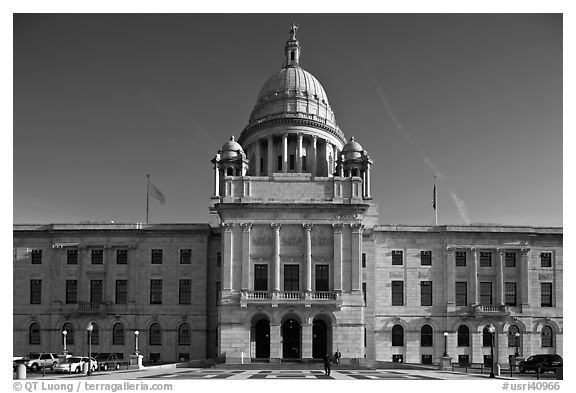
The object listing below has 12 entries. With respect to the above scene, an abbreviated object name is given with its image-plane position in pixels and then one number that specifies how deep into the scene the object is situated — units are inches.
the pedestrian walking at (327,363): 1706.4
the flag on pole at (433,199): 2714.3
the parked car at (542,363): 1863.9
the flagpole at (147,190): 2619.1
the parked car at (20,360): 1984.4
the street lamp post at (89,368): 1705.2
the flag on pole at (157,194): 2673.7
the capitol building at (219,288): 2581.2
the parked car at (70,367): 1884.8
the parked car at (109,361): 2058.3
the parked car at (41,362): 1995.6
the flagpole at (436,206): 2689.0
